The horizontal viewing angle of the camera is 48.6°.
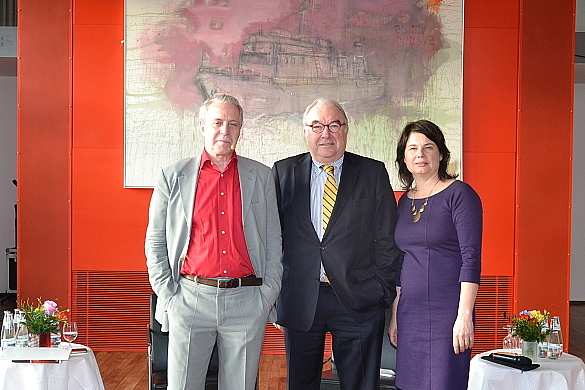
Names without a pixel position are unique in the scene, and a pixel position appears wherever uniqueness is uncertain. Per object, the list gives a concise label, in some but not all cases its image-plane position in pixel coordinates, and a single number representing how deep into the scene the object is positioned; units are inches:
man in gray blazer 118.2
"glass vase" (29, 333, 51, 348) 136.4
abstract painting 229.3
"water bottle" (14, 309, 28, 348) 136.4
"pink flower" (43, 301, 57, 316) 137.5
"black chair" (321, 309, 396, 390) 149.4
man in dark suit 122.4
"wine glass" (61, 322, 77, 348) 141.6
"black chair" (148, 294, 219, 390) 148.7
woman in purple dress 115.1
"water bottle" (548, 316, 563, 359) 135.7
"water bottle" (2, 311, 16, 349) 135.6
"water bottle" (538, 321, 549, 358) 136.6
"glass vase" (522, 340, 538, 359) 135.6
